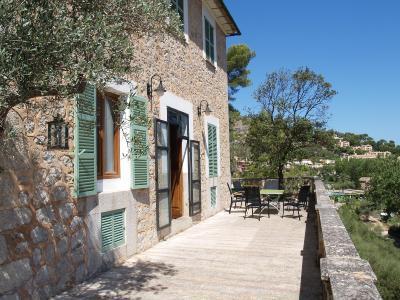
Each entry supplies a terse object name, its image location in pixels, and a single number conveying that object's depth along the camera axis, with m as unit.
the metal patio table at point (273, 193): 10.39
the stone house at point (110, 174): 3.61
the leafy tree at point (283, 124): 13.91
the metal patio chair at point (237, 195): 10.61
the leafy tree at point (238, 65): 20.47
